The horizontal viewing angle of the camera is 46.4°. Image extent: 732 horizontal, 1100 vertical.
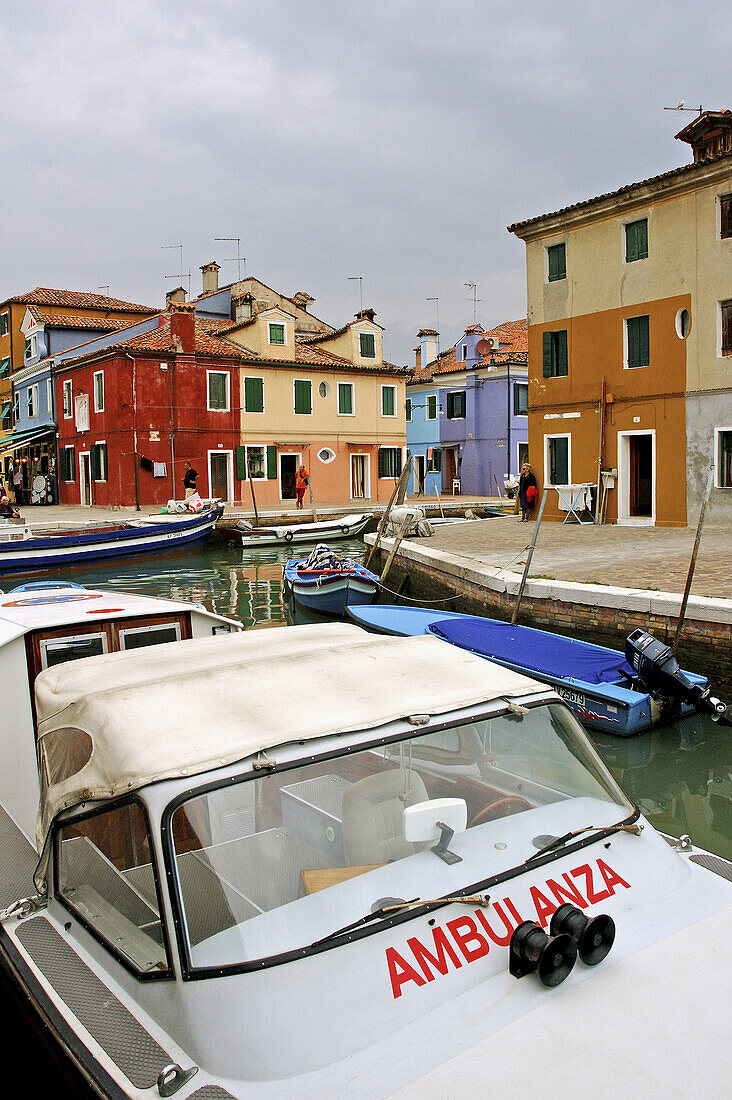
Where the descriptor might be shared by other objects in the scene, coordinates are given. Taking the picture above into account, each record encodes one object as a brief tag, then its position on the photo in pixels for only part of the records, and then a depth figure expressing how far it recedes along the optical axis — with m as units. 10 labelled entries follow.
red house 28.17
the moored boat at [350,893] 2.10
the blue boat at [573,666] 7.03
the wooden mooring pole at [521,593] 9.59
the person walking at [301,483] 30.33
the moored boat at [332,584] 13.49
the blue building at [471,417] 36.09
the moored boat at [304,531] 24.00
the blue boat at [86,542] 18.72
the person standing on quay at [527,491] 20.39
